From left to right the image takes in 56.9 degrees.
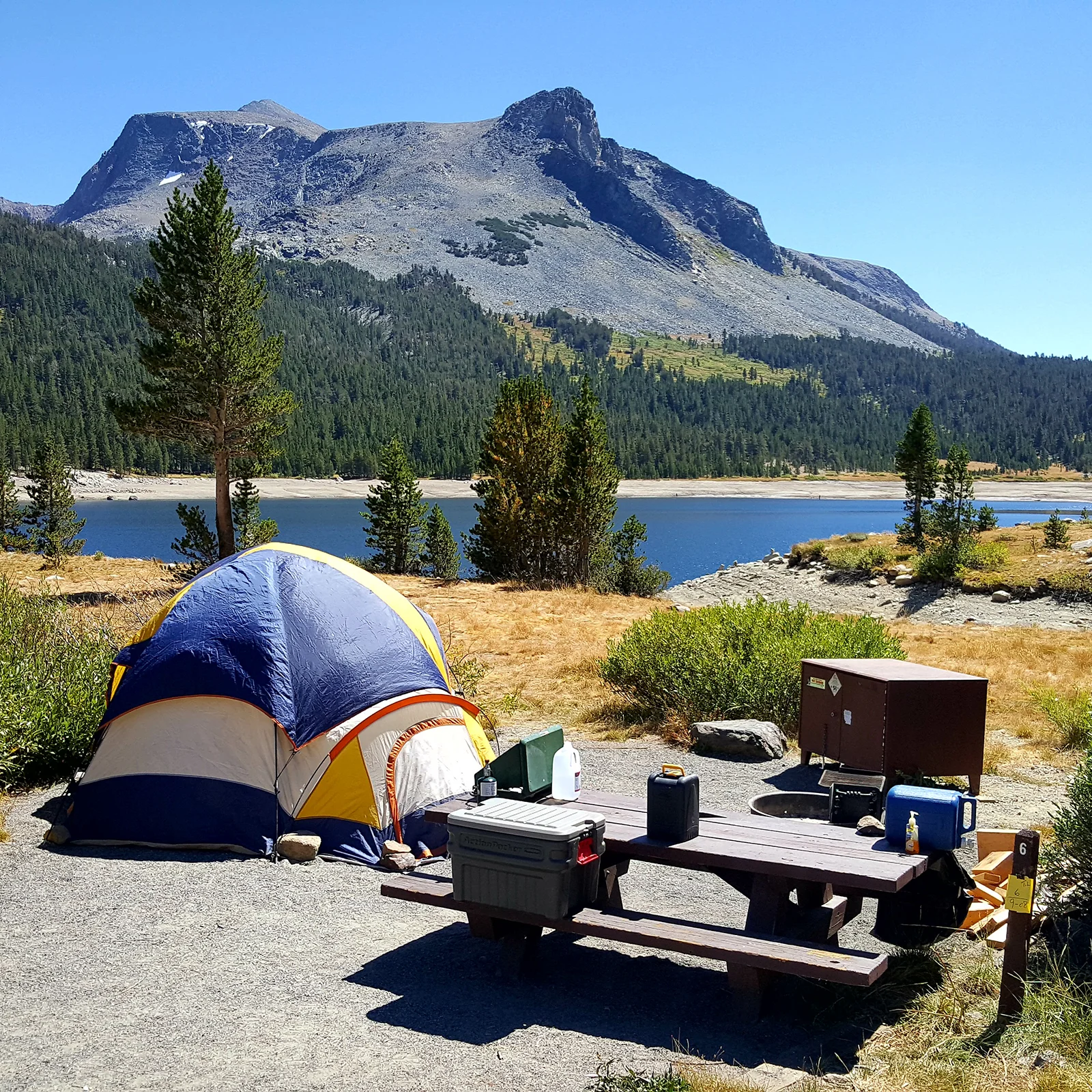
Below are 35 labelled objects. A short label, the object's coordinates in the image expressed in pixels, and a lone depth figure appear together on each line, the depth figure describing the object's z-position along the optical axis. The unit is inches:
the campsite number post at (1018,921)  197.6
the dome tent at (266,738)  326.3
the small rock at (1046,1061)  184.5
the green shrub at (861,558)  1573.6
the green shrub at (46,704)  372.5
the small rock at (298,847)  314.3
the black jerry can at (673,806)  229.9
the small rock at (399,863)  310.4
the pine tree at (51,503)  1697.8
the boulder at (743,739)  457.1
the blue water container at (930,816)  233.0
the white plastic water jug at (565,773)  254.7
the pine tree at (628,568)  1499.8
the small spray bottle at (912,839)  230.2
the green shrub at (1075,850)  255.6
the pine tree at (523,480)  1309.1
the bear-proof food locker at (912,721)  382.9
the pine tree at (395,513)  1803.6
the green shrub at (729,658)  510.6
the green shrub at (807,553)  1722.4
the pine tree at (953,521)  1409.9
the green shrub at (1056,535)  1477.6
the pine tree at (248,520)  1199.6
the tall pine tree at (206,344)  977.5
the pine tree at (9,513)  1823.3
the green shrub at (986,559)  1428.4
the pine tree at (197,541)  1077.8
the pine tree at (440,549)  1878.7
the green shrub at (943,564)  1397.6
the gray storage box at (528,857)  215.8
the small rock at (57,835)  327.9
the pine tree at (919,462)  1790.1
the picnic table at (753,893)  206.4
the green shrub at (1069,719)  472.4
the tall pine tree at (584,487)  1280.8
